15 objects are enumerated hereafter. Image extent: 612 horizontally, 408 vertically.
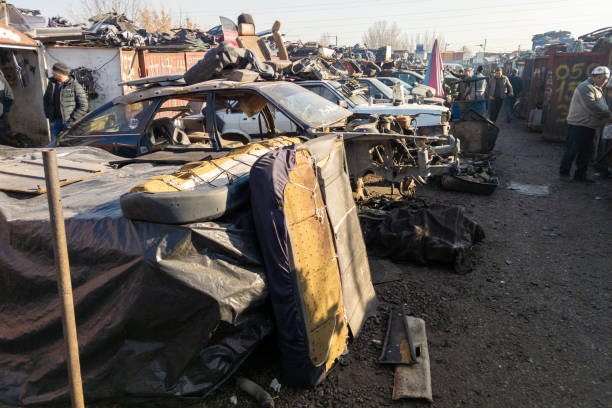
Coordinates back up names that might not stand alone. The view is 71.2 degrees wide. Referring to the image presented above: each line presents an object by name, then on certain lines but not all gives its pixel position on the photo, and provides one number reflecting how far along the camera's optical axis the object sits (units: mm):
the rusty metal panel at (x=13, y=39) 8344
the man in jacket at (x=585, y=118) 6938
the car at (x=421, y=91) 9620
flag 12852
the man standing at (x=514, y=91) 15062
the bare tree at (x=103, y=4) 32688
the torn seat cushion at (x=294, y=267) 2492
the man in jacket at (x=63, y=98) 6852
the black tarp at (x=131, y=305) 2348
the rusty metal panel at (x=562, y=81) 9930
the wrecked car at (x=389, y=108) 6934
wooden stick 1530
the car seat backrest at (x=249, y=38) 10508
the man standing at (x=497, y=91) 13297
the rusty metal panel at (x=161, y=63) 12055
